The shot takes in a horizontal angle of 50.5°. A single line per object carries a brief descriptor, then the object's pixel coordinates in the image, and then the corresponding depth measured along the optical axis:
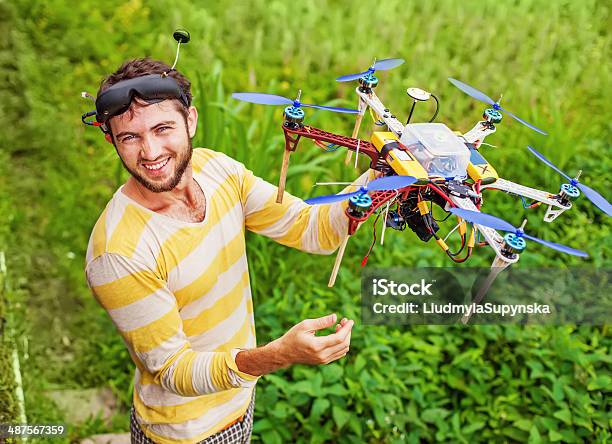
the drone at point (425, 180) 1.29
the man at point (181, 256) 1.52
